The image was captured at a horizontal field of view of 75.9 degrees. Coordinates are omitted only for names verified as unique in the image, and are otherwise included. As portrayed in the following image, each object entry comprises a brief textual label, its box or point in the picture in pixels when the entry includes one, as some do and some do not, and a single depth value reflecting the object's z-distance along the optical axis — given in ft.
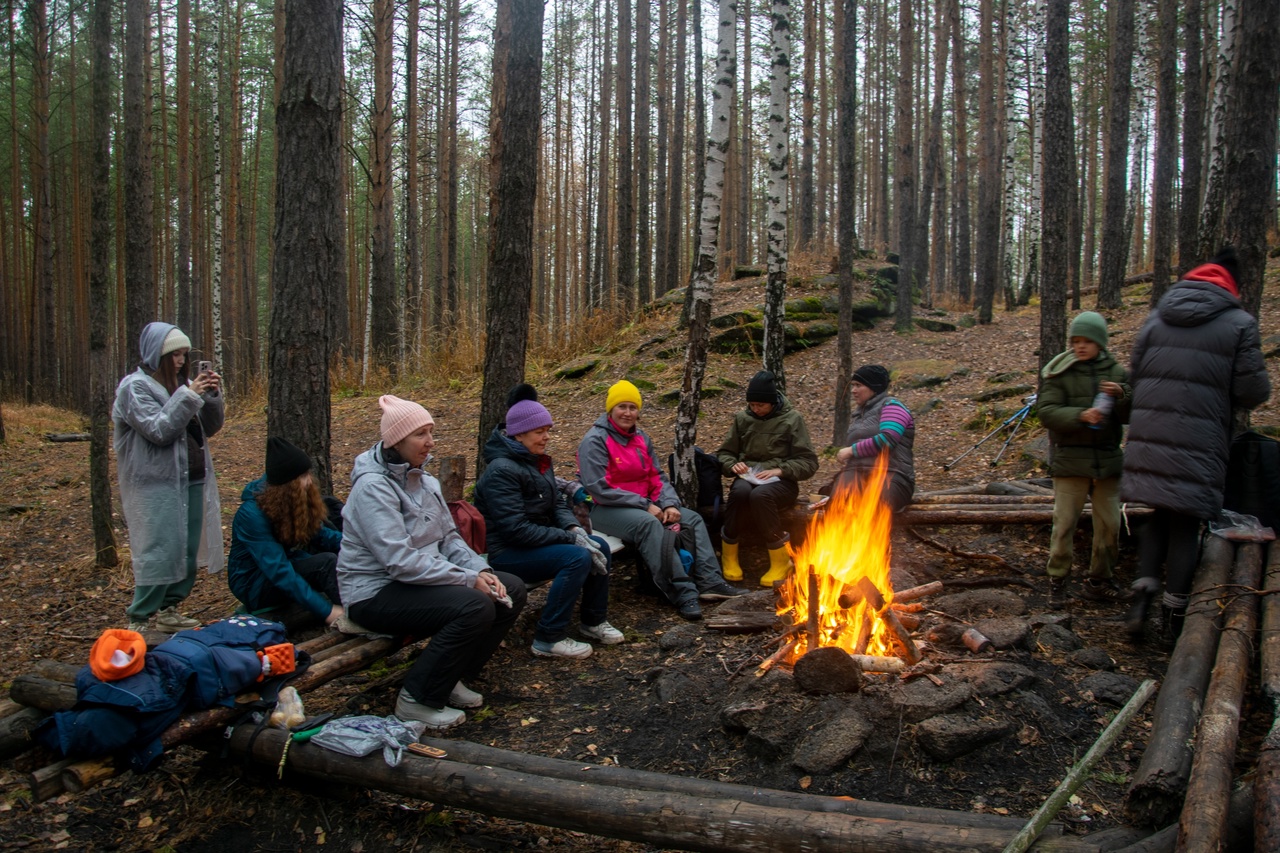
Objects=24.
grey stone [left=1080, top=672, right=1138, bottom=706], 13.30
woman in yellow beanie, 19.16
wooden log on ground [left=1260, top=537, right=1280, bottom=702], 11.73
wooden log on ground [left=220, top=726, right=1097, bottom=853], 8.91
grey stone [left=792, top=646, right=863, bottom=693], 13.17
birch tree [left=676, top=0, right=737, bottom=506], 23.11
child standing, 17.16
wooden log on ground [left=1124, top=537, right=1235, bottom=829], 9.34
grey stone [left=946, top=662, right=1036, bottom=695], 12.99
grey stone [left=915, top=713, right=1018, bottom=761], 11.78
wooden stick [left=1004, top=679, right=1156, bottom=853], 8.50
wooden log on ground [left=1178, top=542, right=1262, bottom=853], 8.44
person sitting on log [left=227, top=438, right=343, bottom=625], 14.74
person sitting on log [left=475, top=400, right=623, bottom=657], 16.72
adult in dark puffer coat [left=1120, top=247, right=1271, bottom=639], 15.08
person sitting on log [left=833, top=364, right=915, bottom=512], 19.69
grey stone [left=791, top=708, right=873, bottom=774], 11.88
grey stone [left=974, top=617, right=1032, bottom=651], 14.75
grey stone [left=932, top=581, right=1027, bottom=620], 16.97
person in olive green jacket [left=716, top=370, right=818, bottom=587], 20.95
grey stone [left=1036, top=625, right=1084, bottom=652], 15.19
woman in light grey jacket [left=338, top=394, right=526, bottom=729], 13.42
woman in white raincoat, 16.05
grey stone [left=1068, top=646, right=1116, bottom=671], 14.51
